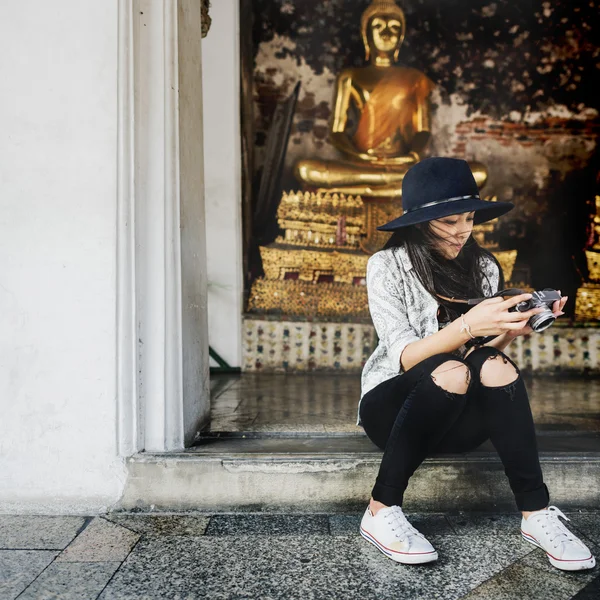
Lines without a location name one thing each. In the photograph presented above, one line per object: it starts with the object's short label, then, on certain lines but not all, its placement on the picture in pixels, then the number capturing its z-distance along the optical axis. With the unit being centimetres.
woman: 169
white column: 210
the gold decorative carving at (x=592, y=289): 484
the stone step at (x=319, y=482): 209
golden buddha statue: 516
